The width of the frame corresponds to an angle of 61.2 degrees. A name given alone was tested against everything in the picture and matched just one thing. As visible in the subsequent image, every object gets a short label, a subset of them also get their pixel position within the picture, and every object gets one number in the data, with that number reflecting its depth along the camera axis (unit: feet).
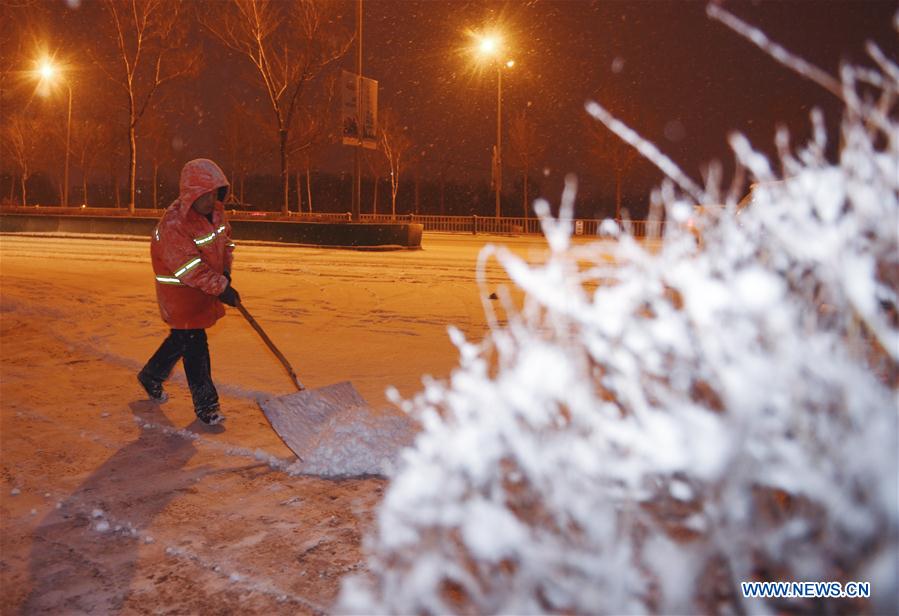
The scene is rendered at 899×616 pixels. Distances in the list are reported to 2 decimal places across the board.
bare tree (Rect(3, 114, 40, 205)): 161.00
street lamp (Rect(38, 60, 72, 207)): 91.07
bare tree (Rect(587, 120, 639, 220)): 124.47
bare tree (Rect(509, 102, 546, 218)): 136.05
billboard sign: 65.36
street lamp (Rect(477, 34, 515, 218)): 92.27
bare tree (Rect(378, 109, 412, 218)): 157.42
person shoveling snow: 16.22
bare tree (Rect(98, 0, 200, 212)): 94.63
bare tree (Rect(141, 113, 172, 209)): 173.78
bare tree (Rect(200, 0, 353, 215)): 86.12
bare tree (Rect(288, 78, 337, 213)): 117.39
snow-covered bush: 5.35
